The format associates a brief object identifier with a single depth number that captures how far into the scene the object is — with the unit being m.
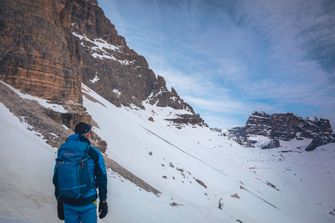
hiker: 4.32
